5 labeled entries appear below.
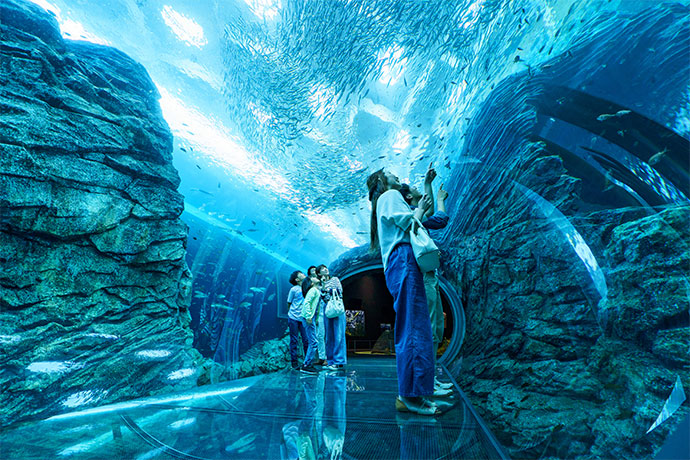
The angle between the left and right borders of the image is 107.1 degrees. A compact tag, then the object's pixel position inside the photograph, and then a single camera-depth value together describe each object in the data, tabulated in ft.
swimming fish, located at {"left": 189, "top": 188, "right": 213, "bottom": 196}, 40.68
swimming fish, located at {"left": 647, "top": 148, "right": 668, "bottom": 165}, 11.05
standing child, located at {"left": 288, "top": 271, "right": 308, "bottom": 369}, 18.53
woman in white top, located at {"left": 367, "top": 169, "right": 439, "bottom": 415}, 6.38
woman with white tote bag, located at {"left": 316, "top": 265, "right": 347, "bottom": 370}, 17.40
